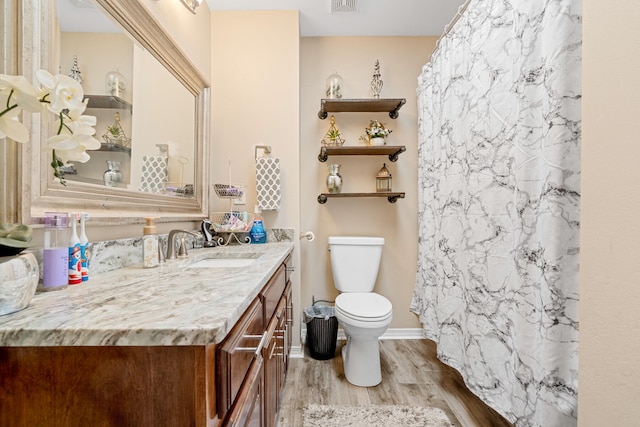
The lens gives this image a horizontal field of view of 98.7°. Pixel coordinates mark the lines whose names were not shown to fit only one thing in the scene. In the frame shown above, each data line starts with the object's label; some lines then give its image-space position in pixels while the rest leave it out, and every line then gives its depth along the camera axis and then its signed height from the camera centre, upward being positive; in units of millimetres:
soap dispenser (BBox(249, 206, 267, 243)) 1920 -131
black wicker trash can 1983 -884
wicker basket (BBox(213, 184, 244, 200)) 1805 +147
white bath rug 1391 -1061
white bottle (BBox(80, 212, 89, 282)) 848 -114
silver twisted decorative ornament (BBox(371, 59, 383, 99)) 2213 +1072
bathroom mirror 748 +396
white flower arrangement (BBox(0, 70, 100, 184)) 491 +200
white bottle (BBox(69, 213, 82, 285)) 801 -134
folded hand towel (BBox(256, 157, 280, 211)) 1958 +239
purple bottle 731 -108
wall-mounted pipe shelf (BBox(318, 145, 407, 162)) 2152 +511
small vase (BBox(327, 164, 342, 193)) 2221 +273
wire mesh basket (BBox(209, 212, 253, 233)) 1805 -59
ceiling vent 1892 +1466
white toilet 1637 -582
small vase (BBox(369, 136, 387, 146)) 2195 +585
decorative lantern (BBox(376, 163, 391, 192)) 2259 +283
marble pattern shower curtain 912 +43
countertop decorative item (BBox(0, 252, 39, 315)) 532 -140
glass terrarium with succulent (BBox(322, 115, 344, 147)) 2203 +602
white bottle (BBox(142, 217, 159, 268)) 1072 -135
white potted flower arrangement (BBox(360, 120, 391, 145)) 2201 +652
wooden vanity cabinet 579 -456
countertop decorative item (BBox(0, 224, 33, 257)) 556 -55
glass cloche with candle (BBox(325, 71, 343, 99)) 2240 +1040
